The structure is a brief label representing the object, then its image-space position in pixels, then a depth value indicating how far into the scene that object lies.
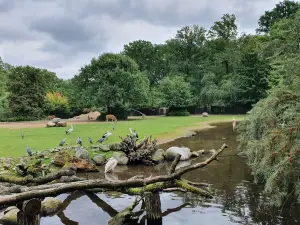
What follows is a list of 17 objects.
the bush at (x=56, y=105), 46.44
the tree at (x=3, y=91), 43.27
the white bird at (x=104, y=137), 16.69
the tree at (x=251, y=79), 45.00
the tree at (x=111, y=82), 37.72
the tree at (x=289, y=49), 7.45
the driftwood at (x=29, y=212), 5.96
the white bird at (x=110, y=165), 12.67
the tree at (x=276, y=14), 56.00
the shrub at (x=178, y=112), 48.53
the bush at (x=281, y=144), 5.63
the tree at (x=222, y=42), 58.50
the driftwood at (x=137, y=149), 14.66
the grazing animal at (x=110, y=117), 35.34
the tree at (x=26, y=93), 42.97
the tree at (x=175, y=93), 47.84
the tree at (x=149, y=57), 64.28
